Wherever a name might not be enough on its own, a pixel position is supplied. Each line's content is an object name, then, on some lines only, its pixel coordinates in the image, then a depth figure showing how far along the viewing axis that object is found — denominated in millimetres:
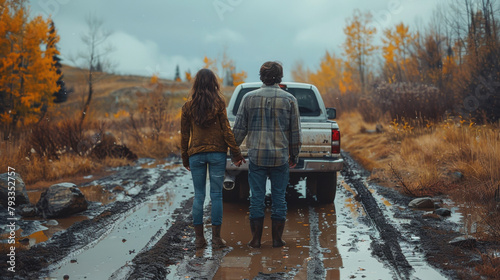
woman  5695
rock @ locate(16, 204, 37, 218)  7723
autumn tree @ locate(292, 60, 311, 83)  76988
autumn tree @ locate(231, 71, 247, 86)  45594
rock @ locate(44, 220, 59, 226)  7265
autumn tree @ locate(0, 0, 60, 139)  21156
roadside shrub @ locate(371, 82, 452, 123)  15688
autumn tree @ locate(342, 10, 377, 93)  43094
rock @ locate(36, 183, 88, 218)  7699
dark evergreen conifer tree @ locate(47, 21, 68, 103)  28180
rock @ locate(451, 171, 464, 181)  9602
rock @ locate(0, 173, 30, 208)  8227
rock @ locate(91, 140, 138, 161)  15477
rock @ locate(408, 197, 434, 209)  8173
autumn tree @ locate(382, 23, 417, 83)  37331
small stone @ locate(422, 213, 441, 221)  7240
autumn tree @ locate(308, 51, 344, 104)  59656
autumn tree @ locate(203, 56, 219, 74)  36806
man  5672
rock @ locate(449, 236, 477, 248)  5613
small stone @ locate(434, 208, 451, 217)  7438
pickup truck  7809
